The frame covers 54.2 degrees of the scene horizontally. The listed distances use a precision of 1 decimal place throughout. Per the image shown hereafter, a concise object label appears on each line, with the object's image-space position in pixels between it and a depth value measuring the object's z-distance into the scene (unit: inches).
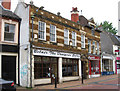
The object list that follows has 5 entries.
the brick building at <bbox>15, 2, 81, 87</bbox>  424.3
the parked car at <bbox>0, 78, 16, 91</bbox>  257.6
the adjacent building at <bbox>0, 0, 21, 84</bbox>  418.0
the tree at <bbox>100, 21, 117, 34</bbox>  1583.8
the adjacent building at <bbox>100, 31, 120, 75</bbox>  869.4
